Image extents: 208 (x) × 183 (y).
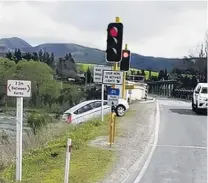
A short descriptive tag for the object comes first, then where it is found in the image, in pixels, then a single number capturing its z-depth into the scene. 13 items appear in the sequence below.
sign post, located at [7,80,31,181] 9.77
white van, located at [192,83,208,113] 25.84
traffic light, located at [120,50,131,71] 20.66
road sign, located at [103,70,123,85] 14.14
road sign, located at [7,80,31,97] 9.78
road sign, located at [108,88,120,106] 14.64
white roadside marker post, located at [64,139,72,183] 8.84
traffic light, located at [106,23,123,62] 13.39
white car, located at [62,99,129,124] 23.52
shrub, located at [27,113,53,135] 26.54
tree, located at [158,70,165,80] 88.09
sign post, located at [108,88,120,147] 14.36
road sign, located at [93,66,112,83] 19.25
